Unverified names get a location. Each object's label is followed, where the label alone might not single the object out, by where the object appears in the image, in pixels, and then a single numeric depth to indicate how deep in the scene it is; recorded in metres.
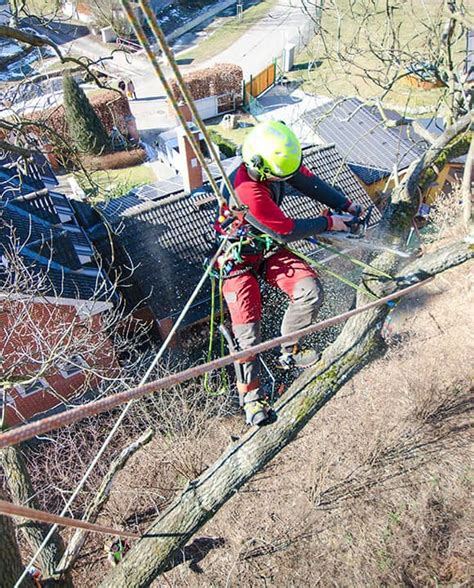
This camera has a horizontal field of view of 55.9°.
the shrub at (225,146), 18.12
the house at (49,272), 7.54
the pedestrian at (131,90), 22.12
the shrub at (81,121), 16.47
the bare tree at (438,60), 5.29
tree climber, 3.29
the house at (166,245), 9.48
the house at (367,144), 13.02
